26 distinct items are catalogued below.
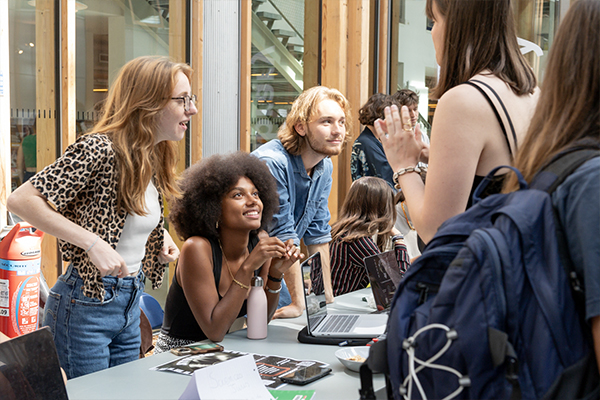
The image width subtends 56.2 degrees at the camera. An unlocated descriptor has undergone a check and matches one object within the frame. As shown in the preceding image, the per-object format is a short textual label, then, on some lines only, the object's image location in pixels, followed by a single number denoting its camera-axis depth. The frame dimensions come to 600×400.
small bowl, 1.71
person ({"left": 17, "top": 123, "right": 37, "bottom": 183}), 3.44
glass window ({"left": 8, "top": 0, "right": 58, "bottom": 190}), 3.39
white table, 1.53
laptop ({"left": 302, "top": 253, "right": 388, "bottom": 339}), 2.08
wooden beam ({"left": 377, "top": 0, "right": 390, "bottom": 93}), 6.33
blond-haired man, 2.80
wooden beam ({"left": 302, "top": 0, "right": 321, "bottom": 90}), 5.83
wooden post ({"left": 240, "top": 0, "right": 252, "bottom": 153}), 4.65
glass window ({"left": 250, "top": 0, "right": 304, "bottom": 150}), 5.07
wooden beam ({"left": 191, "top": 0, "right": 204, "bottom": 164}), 4.32
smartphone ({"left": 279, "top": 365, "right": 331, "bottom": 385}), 1.60
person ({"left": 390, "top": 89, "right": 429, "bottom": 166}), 4.30
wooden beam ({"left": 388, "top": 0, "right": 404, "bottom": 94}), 6.41
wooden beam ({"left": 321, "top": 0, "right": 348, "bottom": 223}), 5.80
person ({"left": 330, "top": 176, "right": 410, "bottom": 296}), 3.17
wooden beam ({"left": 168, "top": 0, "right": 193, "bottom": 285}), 4.33
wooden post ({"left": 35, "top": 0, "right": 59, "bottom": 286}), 3.52
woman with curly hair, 2.10
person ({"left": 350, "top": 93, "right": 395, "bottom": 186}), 4.50
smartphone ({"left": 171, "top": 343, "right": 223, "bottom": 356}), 1.87
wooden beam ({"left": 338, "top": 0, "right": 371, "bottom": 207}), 5.98
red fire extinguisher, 2.26
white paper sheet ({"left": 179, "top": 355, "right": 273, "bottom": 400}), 1.28
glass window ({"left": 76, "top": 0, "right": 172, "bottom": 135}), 3.77
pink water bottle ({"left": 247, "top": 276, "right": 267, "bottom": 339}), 2.08
